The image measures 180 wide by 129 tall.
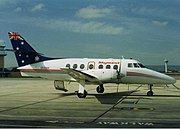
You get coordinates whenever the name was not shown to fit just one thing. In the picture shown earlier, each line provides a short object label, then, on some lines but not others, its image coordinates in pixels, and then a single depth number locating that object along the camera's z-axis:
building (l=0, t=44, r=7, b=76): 103.19
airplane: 24.77
